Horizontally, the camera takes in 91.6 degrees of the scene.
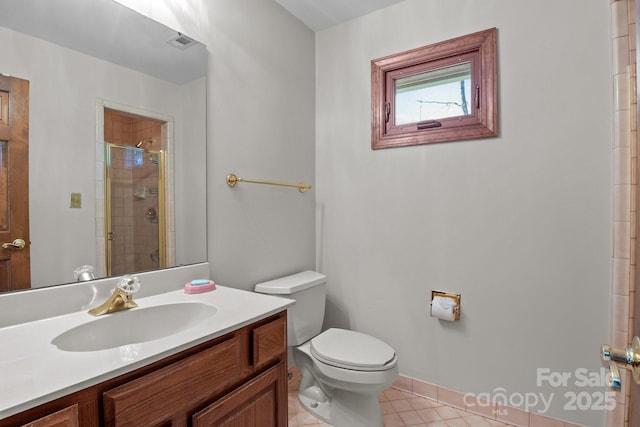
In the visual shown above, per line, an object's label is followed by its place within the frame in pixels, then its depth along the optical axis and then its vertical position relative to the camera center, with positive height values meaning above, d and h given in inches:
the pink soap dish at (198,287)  50.8 -12.6
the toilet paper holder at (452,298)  67.6 -19.5
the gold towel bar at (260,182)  62.9 +6.3
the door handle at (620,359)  19.6 -10.2
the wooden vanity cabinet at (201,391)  25.5 -18.0
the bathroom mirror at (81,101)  39.0 +16.2
